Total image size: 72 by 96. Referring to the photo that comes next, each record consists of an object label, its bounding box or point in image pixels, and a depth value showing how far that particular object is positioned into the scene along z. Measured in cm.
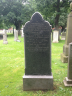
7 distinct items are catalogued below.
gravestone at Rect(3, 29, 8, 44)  1502
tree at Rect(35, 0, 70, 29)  1728
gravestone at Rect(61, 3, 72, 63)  670
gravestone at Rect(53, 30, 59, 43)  1597
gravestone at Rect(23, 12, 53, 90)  392
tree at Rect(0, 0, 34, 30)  2797
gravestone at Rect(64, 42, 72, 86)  419
